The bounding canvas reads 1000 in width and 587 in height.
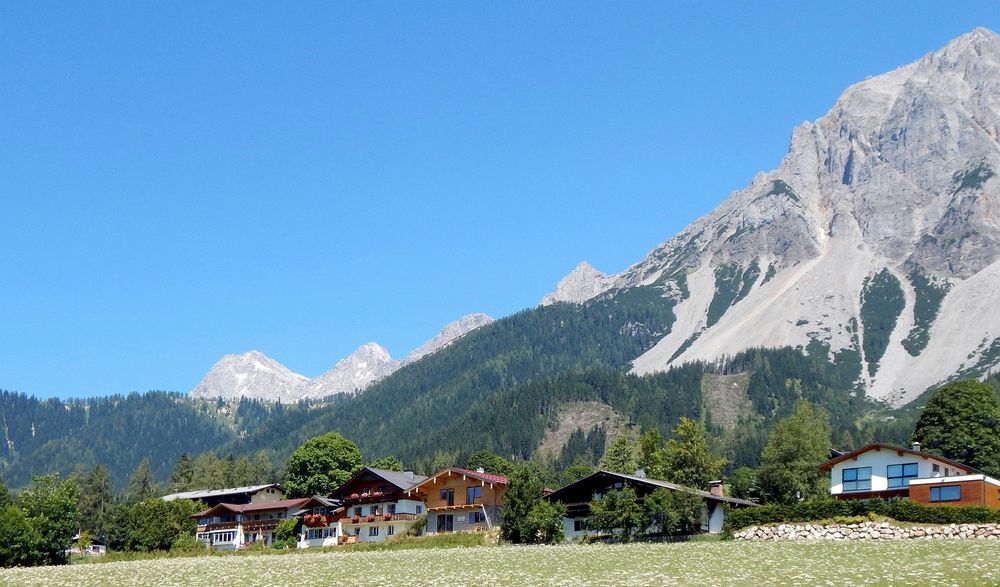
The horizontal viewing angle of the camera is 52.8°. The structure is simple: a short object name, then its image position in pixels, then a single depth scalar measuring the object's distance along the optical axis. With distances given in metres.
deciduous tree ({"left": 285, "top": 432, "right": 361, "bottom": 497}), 147.75
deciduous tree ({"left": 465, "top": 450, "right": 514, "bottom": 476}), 168.38
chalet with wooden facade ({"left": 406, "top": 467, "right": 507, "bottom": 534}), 104.88
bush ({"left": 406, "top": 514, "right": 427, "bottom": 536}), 109.26
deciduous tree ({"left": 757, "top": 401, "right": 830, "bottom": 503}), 100.62
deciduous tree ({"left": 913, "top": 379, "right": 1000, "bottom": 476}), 113.19
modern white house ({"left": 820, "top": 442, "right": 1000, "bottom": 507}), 78.62
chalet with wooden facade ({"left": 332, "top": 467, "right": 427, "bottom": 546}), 112.25
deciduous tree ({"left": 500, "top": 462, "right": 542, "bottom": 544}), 84.00
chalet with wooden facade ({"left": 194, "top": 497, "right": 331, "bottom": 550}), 126.25
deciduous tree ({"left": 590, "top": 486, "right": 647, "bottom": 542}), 80.00
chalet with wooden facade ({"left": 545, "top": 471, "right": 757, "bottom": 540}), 86.00
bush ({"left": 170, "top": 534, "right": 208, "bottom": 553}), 102.01
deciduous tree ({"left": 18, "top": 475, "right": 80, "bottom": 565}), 93.62
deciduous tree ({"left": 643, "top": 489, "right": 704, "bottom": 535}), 78.44
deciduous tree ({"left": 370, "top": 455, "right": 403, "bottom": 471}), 165.62
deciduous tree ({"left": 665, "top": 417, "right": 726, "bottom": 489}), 102.06
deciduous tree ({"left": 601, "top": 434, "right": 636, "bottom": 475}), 127.69
